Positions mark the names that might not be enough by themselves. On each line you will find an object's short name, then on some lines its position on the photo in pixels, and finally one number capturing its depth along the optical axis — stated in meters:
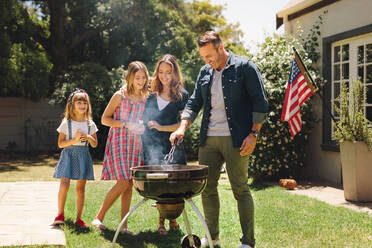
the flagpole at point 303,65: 5.87
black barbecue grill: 2.78
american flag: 5.94
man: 3.25
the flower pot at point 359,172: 5.26
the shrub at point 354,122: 5.26
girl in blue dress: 4.14
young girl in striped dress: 3.90
